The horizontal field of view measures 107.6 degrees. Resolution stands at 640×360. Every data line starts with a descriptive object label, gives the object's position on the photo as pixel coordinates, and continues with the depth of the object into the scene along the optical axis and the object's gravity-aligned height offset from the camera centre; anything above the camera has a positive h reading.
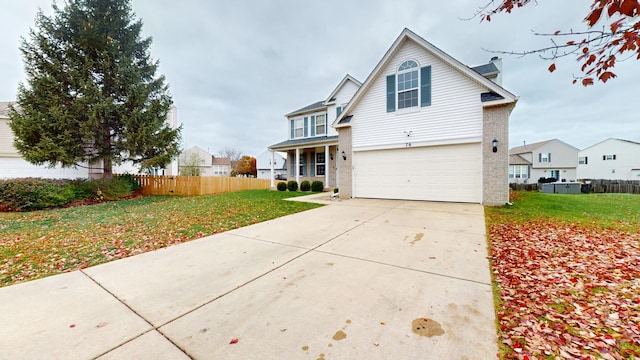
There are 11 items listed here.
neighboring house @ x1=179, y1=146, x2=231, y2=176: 45.59 +3.11
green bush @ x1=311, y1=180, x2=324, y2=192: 15.11 -0.48
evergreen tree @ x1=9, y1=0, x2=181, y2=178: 10.28 +4.08
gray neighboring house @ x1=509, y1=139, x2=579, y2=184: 31.98 +2.05
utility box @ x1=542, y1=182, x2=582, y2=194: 18.12 -0.76
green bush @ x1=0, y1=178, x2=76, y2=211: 8.71 -0.59
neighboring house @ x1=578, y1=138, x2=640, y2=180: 30.25 +2.44
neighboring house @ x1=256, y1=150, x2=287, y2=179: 45.13 +3.03
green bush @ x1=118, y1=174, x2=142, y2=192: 13.36 -0.12
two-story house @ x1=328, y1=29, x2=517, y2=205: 8.32 +1.93
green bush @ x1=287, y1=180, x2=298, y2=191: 15.62 -0.43
